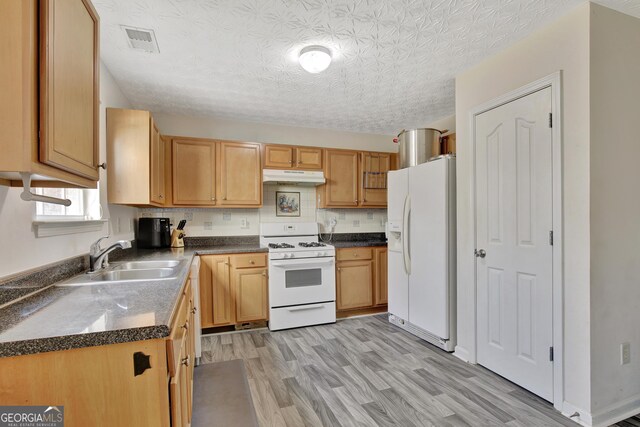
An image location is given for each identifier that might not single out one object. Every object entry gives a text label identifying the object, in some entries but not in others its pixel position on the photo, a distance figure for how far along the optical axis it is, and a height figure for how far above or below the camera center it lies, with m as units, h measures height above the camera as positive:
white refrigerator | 2.70 -0.35
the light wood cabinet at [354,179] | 3.93 +0.46
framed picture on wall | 3.94 +0.15
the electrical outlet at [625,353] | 1.82 -0.84
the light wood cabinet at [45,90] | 0.85 +0.39
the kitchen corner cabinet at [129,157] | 2.37 +0.46
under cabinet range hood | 3.55 +0.45
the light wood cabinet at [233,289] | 3.16 -0.79
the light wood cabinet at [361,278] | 3.65 -0.78
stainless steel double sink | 1.67 -0.37
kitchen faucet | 1.89 -0.24
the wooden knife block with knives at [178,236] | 3.30 -0.23
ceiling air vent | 1.92 +1.16
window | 1.58 +0.05
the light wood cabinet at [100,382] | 0.88 -0.50
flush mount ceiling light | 2.12 +1.10
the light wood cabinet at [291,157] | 3.64 +0.70
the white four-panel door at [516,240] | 1.94 -0.19
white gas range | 3.30 -0.79
